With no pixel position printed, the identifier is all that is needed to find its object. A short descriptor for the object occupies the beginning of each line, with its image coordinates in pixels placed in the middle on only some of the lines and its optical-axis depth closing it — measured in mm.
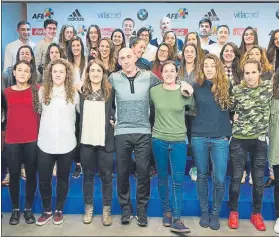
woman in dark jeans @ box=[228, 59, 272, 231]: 3439
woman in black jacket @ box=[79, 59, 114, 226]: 3510
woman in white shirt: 3475
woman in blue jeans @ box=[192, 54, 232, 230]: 3443
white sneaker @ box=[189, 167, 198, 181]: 4250
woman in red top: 3508
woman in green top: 3416
